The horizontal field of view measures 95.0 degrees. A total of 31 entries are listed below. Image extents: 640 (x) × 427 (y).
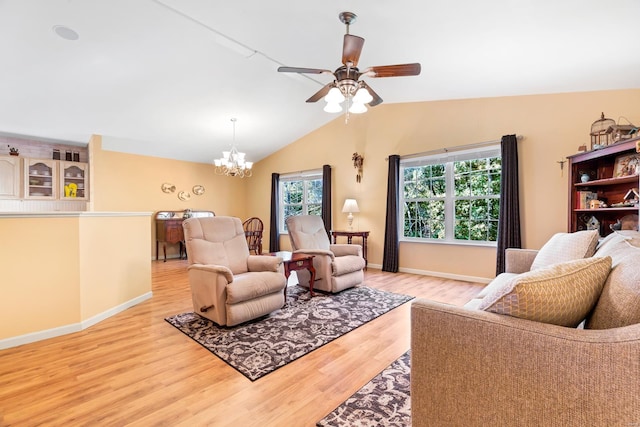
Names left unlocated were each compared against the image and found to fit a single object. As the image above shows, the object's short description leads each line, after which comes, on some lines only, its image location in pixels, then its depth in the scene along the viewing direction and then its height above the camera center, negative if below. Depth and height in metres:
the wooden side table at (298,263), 3.42 -0.59
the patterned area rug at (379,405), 1.52 -1.08
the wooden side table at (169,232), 6.16 -0.36
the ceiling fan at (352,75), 2.38 +1.17
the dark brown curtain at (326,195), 6.13 +0.40
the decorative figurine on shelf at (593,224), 3.27 -0.12
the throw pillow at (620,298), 0.96 -0.30
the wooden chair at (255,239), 5.70 -0.51
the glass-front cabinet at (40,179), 4.98 +0.63
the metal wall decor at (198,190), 7.06 +0.61
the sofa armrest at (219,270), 2.56 -0.49
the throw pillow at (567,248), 1.95 -0.25
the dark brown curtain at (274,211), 7.23 +0.08
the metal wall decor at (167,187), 6.51 +0.62
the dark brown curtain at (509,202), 4.01 +0.16
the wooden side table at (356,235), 5.35 -0.39
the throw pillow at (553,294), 1.00 -0.28
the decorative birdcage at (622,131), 2.78 +0.79
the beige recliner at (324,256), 3.69 -0.57
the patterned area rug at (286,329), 2.17 -1.04
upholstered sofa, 0.83 -0.45
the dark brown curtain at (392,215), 5.12 -0.02
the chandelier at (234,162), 5.20 +0.94
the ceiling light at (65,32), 2.87 +1.83
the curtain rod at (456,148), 4.24 +1.02
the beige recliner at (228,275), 2.58 -0.59
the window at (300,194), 6.71 +0.48
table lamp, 5.52 +0.15
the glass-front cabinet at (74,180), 5.32 +0.65
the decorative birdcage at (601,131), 3.17 +0.89
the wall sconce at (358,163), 5.65 +0.99
